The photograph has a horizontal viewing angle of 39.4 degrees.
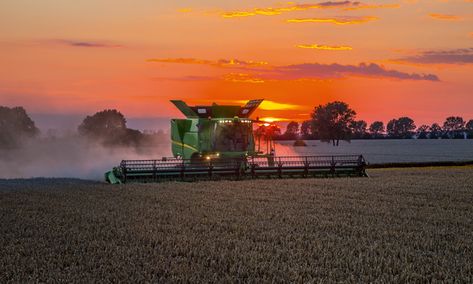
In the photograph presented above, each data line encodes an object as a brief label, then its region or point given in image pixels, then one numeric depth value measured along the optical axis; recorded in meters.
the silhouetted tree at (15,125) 109.94
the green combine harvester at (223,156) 31.61
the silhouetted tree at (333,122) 155.62
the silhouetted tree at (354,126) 156.88
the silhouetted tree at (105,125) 111.00
